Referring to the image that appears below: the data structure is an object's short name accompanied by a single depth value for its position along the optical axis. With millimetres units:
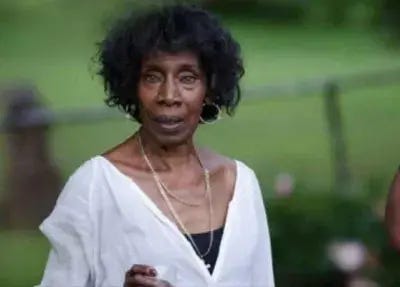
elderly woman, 4578
